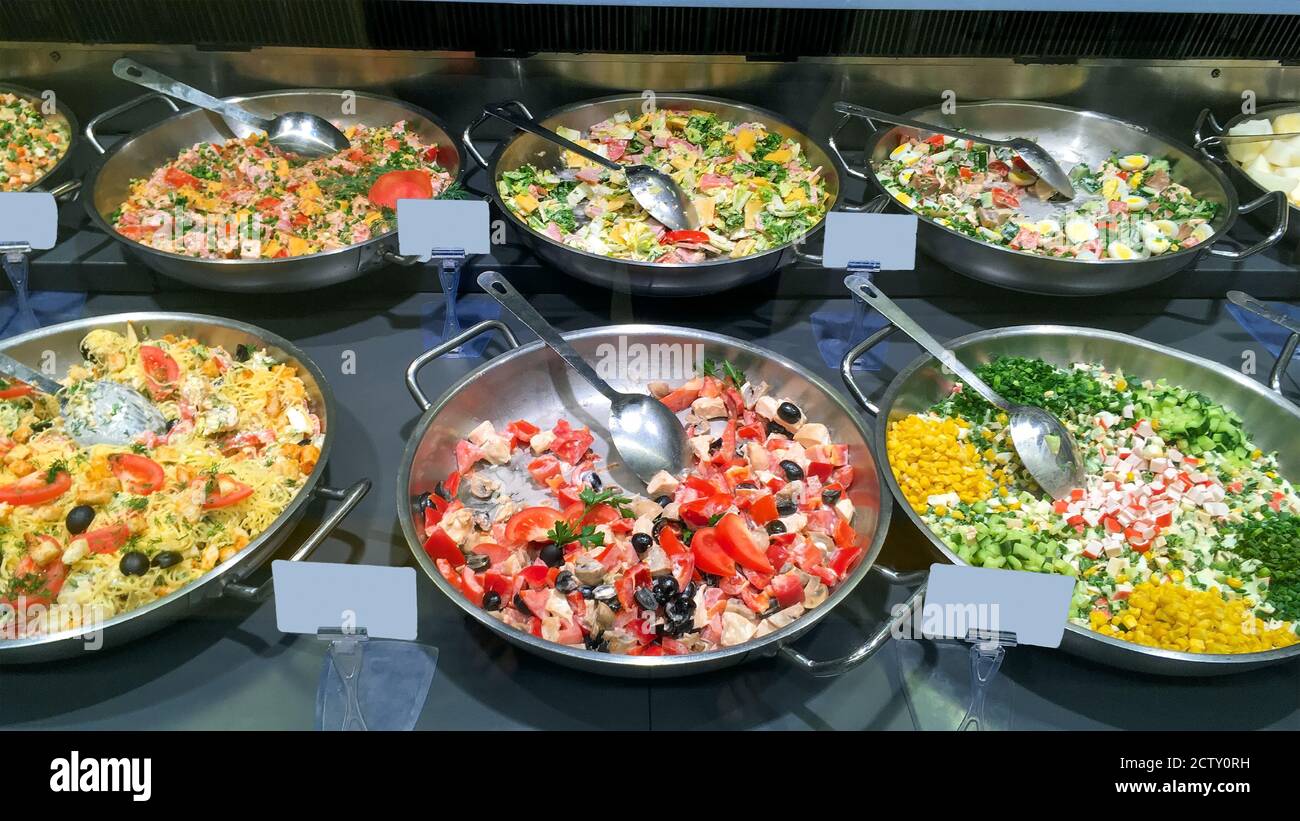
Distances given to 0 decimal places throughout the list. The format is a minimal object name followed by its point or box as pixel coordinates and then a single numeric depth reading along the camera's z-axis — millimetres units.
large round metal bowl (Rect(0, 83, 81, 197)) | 2047
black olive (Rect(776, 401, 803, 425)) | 1769
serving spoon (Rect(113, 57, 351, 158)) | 2299
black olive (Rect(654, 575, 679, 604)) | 1435
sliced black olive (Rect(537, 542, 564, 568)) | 1487
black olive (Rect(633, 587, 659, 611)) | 1412
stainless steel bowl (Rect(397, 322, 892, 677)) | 1604
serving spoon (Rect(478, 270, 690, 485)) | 1724
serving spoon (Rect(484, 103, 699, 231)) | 2207
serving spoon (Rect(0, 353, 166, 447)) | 1646
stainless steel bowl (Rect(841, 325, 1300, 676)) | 1794
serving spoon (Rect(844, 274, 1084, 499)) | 1705
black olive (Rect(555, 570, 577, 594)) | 1448
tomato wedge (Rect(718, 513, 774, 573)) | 1492
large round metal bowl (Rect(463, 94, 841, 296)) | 1888
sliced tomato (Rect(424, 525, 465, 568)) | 1466
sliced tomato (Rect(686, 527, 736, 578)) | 1480
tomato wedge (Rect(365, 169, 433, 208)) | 2176
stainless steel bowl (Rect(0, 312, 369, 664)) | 1299
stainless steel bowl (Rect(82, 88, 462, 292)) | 1865
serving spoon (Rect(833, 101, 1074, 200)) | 2307
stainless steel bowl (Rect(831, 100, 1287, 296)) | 1964
